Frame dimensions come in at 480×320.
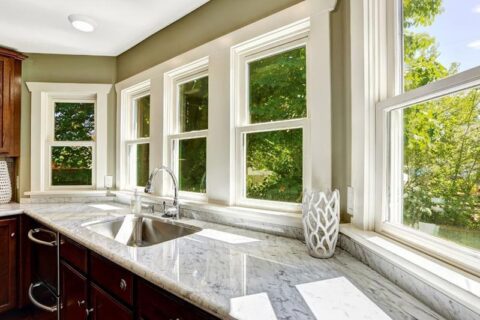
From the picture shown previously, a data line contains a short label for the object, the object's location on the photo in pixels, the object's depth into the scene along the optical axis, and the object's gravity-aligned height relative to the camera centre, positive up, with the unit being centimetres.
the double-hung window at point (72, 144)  289 +17
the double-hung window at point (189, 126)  216 +29
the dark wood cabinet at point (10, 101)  257 +56
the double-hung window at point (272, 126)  160 +21
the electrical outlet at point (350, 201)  123 -19
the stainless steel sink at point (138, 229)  188 -50
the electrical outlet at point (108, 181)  286 -22
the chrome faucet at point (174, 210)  194 -36
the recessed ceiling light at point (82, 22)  213 +110
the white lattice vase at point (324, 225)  114 -27
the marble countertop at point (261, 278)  75 -41
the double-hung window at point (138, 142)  272 +18
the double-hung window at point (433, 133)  76 +9
